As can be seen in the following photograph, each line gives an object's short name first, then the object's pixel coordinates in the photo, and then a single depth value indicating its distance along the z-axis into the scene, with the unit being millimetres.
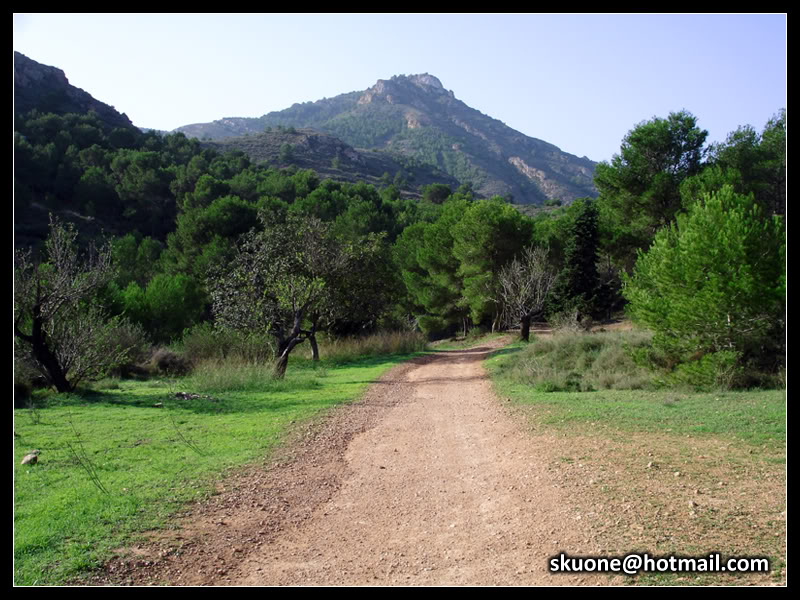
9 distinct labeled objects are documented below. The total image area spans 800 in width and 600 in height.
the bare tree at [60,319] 14180
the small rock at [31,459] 7539
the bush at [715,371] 12070
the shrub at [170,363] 21547
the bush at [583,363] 14133
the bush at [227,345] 21000
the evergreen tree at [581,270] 33344
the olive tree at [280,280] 19859
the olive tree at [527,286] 28875
